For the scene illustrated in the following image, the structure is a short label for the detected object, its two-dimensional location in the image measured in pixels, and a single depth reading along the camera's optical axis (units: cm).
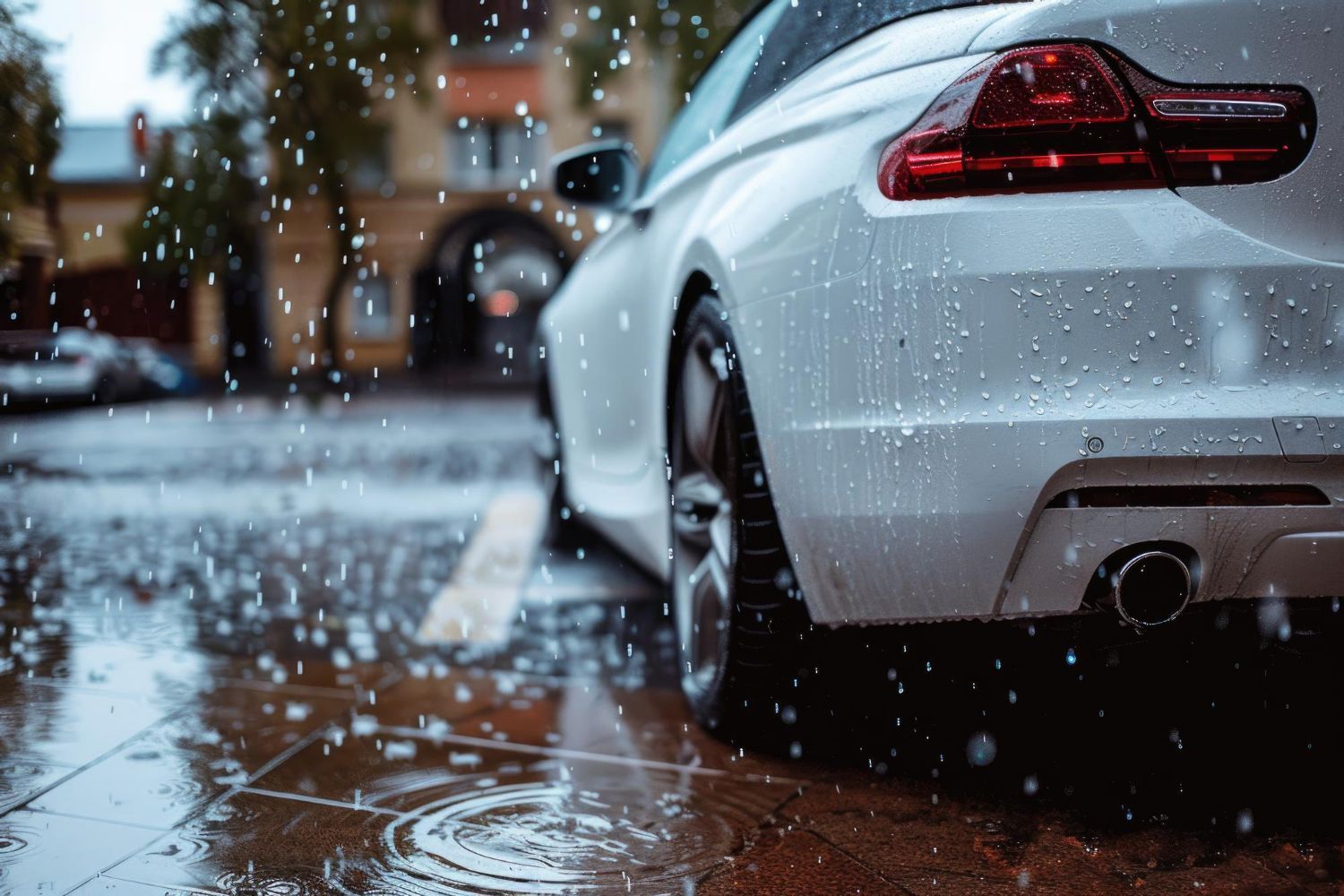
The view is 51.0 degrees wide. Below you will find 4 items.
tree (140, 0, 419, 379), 929
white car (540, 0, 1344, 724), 210
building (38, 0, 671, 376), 3167
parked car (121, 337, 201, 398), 2136
